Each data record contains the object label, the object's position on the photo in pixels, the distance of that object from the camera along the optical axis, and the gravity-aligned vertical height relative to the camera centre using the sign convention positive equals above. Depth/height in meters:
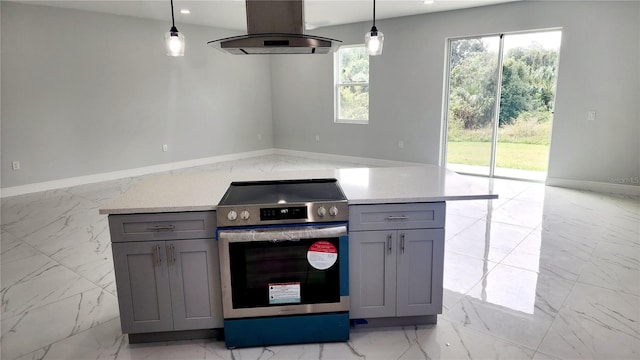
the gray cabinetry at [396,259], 2.05 -0.75
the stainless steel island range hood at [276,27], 2.12 +0.52
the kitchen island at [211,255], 1.97 -0.70
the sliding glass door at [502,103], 5.52 +0.20
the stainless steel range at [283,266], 1.91 -0.74
